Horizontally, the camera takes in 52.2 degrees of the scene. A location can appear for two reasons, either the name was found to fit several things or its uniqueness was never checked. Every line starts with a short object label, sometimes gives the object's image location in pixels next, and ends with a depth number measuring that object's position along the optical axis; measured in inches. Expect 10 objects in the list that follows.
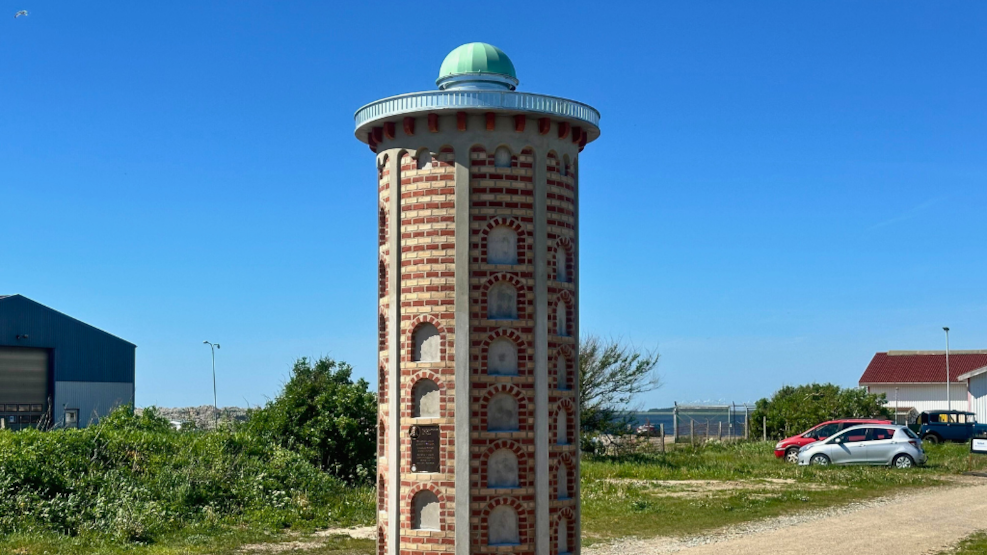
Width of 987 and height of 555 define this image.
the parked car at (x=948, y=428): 1621.6
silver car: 1243.8
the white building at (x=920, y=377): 2348.7
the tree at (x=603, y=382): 1425.9
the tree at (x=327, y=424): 979.9
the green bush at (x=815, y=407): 1675.7
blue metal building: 1807.3
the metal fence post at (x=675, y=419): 1675.4
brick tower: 458.9
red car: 1349.7
